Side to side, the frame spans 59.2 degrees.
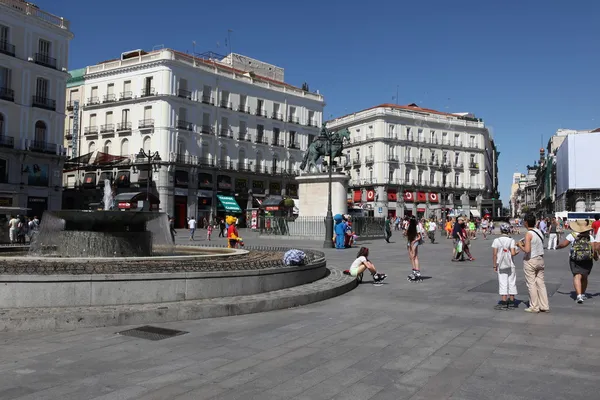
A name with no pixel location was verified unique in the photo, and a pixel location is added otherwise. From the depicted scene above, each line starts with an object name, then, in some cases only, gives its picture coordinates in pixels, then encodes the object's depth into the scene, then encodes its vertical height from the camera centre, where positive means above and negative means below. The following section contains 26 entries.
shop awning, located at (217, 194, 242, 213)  56.91 +0.83
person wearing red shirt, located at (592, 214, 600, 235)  14.10 -0.18
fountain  7.29 -1.07
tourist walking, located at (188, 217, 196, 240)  33.34 -0.94
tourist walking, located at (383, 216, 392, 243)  31.84 -1.10
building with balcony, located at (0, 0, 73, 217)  39.84 +8.15
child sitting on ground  12.23 -1.26
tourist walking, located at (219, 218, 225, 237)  38.59 -1.27
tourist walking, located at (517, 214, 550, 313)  8.65 -0.90
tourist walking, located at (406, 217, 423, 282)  12.98 -0.79
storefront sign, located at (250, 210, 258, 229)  49.47 -0.93
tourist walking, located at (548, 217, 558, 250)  26.13 -1.07
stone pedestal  31.80 +1.17
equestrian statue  32.62 +4.10
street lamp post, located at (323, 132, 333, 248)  24.11 -0.86
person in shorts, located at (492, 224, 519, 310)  9.04 -0.92
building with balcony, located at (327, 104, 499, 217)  76.56 +8.08
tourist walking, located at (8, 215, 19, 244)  24.55 -1.05
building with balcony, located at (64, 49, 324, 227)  52.69 +8.44
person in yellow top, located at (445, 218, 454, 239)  38.78 -1.03
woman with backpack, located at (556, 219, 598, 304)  9.41 -0.69
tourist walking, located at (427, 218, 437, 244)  32.44 -1.05
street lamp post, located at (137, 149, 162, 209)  49.33 +5.07
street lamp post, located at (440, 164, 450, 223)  80.31 +6.48
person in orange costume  18.38 -0.84
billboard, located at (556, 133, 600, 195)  68.47 +7.32
